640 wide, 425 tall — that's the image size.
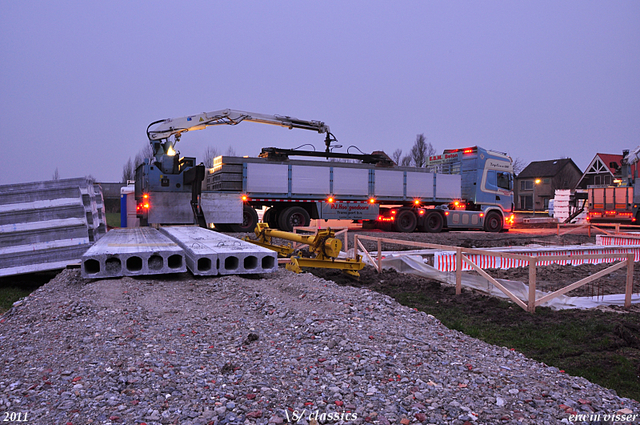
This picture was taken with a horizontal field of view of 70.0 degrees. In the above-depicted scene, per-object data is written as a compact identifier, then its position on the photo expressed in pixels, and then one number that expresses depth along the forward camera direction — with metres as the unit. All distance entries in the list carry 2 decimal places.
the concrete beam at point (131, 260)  6.90
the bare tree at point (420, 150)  57.62
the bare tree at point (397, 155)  63.00
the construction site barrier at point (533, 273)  6.78
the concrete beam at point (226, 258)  7.39
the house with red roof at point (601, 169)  50.41
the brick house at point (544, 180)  58.38
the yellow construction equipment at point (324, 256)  8.92
